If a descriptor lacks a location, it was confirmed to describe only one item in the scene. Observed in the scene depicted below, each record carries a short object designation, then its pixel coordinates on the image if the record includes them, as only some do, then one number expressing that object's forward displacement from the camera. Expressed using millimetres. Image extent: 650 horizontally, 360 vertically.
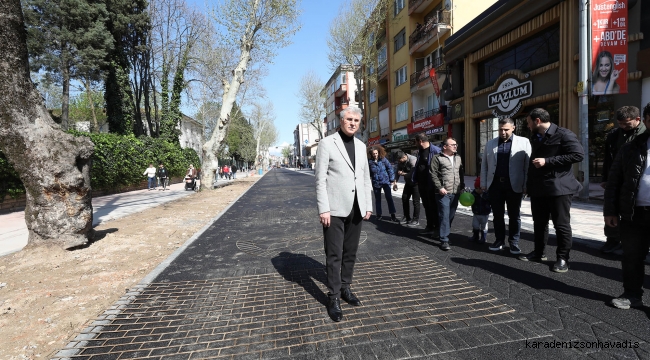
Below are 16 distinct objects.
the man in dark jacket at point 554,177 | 3986
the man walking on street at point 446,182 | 5285
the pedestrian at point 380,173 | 7934
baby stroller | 20141
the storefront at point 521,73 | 12500
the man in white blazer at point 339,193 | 3164
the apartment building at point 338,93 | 52094
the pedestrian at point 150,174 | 20250
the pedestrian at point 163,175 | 21438
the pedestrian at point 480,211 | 5258
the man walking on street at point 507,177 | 4676
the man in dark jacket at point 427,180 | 5938
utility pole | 9328
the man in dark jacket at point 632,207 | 2910
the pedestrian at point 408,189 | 7309
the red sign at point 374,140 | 34825
